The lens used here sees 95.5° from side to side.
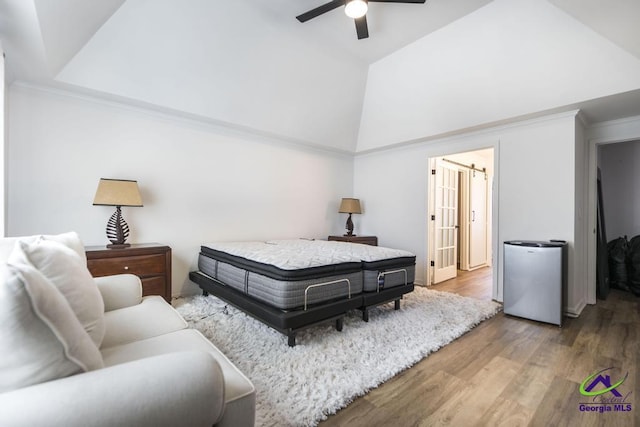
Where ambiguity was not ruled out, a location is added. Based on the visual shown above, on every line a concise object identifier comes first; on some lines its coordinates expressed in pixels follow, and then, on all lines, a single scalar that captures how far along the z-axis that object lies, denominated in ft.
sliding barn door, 18.60
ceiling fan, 7.63
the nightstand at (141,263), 8.66
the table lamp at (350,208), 16.11
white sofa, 2.24
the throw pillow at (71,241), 4.70
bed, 7.35
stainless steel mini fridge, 9.29
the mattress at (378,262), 9.14
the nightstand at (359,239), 15.29
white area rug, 5.32
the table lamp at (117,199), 9.11
